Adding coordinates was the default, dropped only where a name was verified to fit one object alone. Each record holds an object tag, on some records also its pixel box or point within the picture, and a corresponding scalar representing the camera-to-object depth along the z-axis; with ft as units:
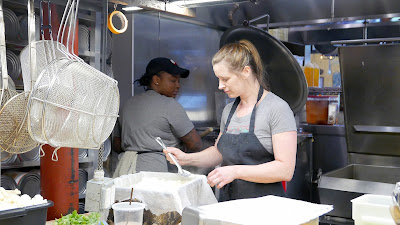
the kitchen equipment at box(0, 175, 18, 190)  9.28
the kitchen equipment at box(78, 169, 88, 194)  10.63
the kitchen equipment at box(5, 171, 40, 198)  9.57
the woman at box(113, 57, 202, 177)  10.83
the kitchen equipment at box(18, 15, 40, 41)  9.40
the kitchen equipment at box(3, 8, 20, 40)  9.13
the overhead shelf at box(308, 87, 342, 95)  15.53
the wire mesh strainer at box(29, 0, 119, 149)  5.57
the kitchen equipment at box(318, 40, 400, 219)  10.67
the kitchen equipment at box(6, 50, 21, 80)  9.35
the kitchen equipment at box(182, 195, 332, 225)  4.14
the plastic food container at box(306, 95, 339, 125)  15.79
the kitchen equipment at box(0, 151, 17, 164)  9.33
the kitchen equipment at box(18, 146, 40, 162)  9.61
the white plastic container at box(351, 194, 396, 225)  4.57
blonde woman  7.47
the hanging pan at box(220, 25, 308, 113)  12.28
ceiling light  10.71
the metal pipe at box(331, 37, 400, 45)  10.35
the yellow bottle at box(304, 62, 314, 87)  16.17
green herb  6.05
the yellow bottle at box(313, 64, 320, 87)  16.22
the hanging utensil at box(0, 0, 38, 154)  6.27
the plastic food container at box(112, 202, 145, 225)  6.26
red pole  8.70
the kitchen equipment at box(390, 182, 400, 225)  3.50
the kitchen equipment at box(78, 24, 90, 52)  10.46
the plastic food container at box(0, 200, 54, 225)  5.41
